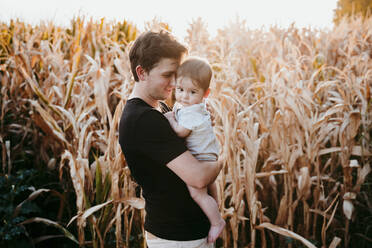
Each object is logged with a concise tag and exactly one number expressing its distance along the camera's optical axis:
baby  1.39
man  1.33
